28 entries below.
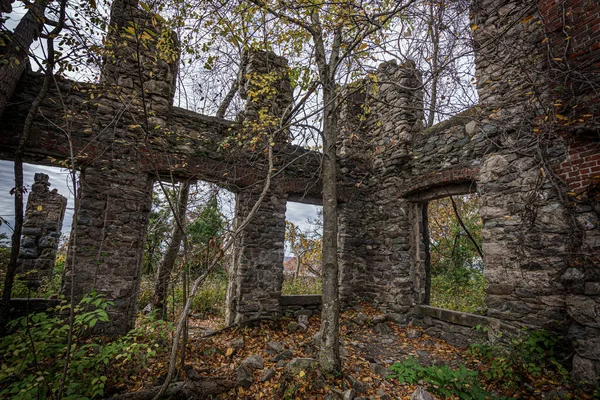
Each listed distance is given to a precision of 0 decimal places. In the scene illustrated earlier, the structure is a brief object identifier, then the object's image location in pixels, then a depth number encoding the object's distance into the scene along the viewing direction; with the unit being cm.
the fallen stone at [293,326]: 503
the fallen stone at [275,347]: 396
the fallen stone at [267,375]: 316
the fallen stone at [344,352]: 400
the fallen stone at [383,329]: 515
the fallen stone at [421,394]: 260
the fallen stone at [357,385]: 305
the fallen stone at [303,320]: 521
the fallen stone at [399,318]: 549
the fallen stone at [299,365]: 327
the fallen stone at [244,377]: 304
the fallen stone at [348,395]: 282
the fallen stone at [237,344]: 411
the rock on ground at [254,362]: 343
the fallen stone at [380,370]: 352
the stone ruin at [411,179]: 347
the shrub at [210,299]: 661
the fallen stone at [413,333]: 500
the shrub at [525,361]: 324
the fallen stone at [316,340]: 424
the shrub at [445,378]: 237
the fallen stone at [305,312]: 559
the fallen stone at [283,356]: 365
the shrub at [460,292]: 682
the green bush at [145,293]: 648
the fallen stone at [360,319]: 544
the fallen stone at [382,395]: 293
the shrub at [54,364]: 225
